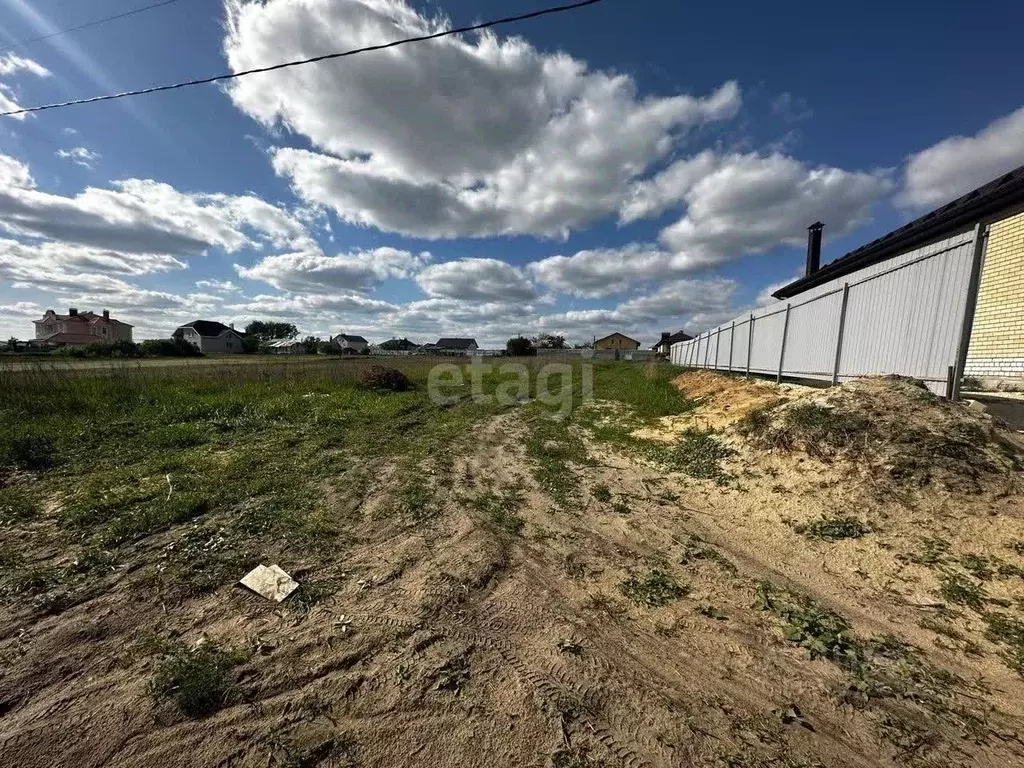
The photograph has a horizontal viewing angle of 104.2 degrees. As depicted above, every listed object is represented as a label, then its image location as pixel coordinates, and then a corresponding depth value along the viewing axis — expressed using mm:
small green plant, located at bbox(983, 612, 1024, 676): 2131
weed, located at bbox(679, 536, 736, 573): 3182
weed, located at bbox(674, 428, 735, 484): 5227
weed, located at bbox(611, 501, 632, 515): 4211
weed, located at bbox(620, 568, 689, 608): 2705
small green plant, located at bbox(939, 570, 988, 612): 2598
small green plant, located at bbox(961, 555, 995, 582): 2814
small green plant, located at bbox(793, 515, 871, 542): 3508
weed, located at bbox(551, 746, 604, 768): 1600
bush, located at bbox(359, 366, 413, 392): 14617
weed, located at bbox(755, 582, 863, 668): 2223
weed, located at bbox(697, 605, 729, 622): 2521
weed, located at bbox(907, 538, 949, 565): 3045
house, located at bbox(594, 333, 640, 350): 89000
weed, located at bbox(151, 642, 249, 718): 1841
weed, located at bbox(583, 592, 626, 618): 2559
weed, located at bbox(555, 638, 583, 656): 2182
